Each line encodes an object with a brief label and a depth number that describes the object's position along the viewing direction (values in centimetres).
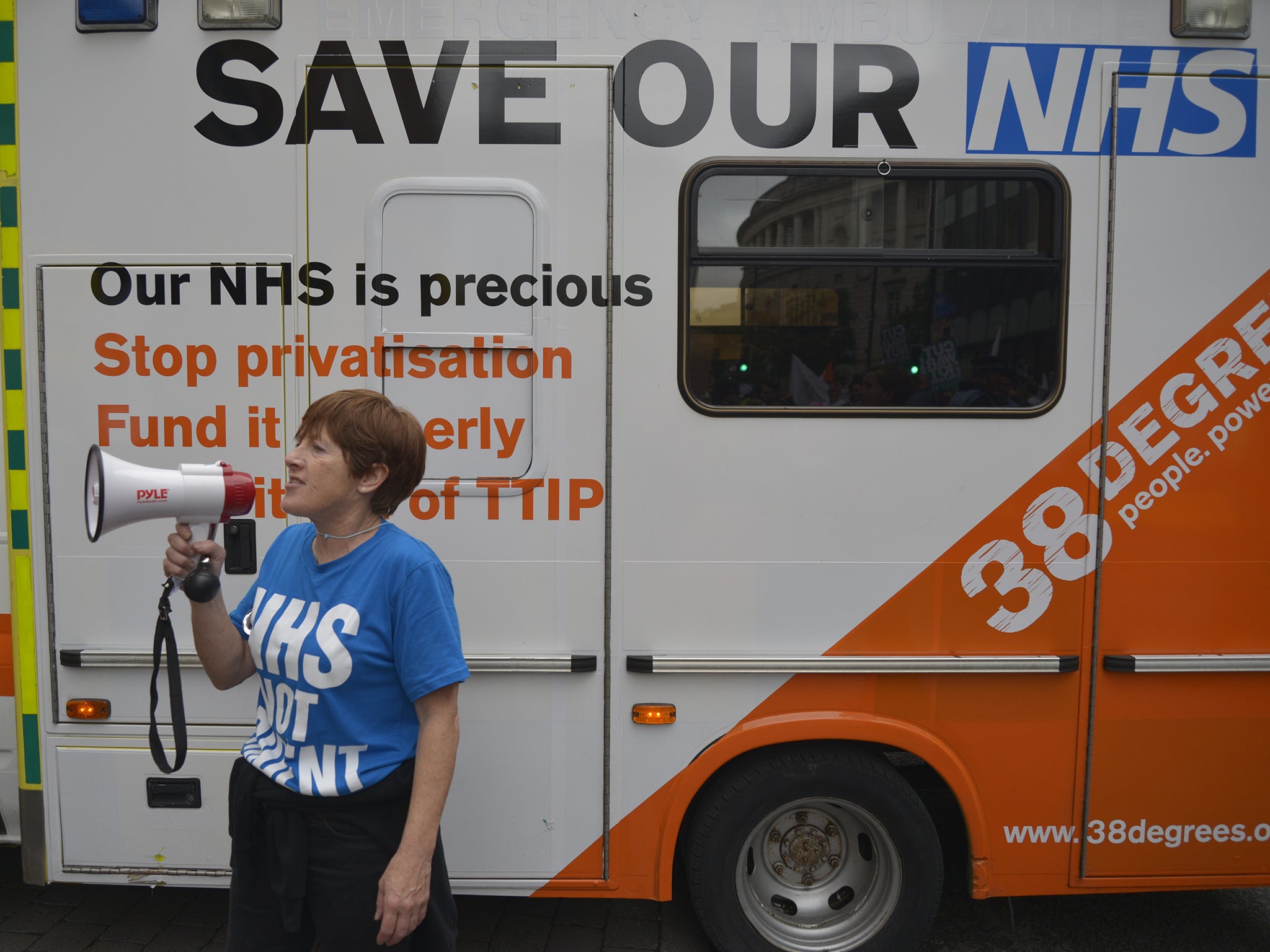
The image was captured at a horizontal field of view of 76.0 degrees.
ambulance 254
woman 174
